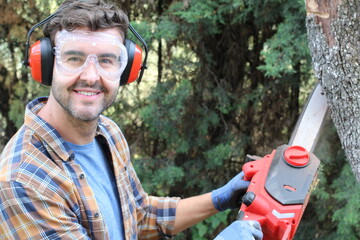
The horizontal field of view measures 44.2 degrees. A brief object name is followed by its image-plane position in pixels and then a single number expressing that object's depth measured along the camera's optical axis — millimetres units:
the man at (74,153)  1494
